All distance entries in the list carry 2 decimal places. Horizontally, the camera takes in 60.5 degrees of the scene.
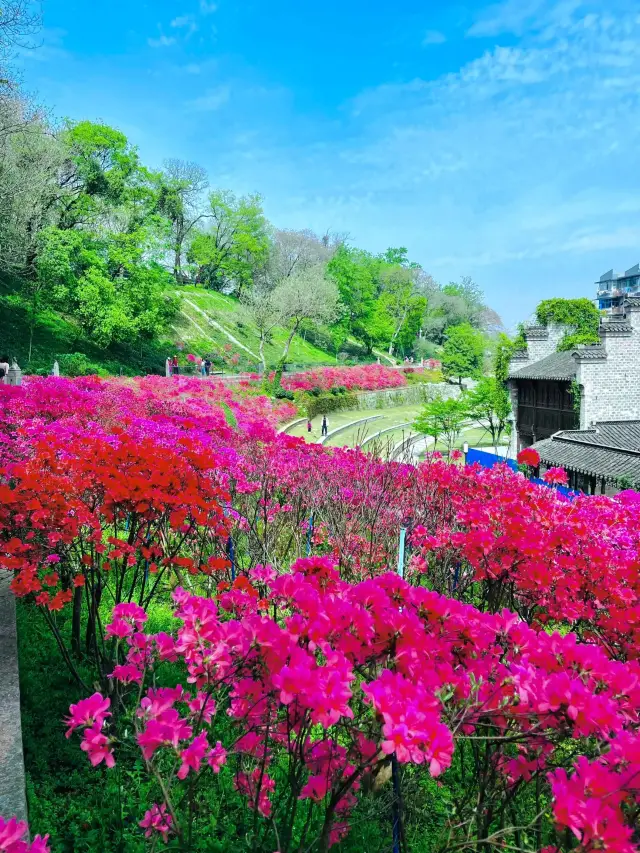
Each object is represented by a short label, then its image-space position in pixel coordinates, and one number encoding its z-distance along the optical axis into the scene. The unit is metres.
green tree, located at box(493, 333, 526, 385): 30.94
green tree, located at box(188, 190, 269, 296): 56.75
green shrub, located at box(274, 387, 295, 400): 34.03
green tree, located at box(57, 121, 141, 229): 31.45
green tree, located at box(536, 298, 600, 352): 32.44
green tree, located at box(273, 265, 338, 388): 37.94
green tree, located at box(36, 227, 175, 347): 26.95
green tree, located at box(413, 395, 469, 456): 31.00
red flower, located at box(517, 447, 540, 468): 8.04
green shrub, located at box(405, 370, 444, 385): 53.15
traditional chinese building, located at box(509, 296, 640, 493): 17.31
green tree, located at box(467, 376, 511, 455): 30.69
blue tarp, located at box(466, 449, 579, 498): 24.21
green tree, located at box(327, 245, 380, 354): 59.41
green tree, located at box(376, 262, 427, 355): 64.25
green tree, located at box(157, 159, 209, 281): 53.47
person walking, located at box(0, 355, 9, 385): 15.23
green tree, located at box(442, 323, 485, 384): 56.94
